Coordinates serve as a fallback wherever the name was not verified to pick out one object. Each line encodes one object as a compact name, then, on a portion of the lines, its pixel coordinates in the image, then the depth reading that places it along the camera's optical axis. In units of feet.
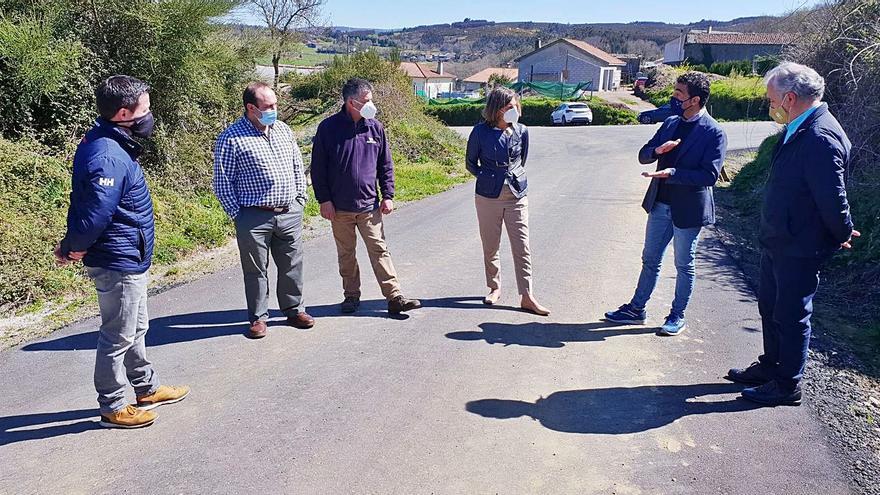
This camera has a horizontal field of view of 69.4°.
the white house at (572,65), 202.59
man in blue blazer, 15.64
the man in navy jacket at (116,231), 10.89
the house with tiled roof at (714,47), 209.97
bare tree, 130.31
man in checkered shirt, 15.52
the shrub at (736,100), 112.47
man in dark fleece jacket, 16.92
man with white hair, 12.05
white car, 115.85
